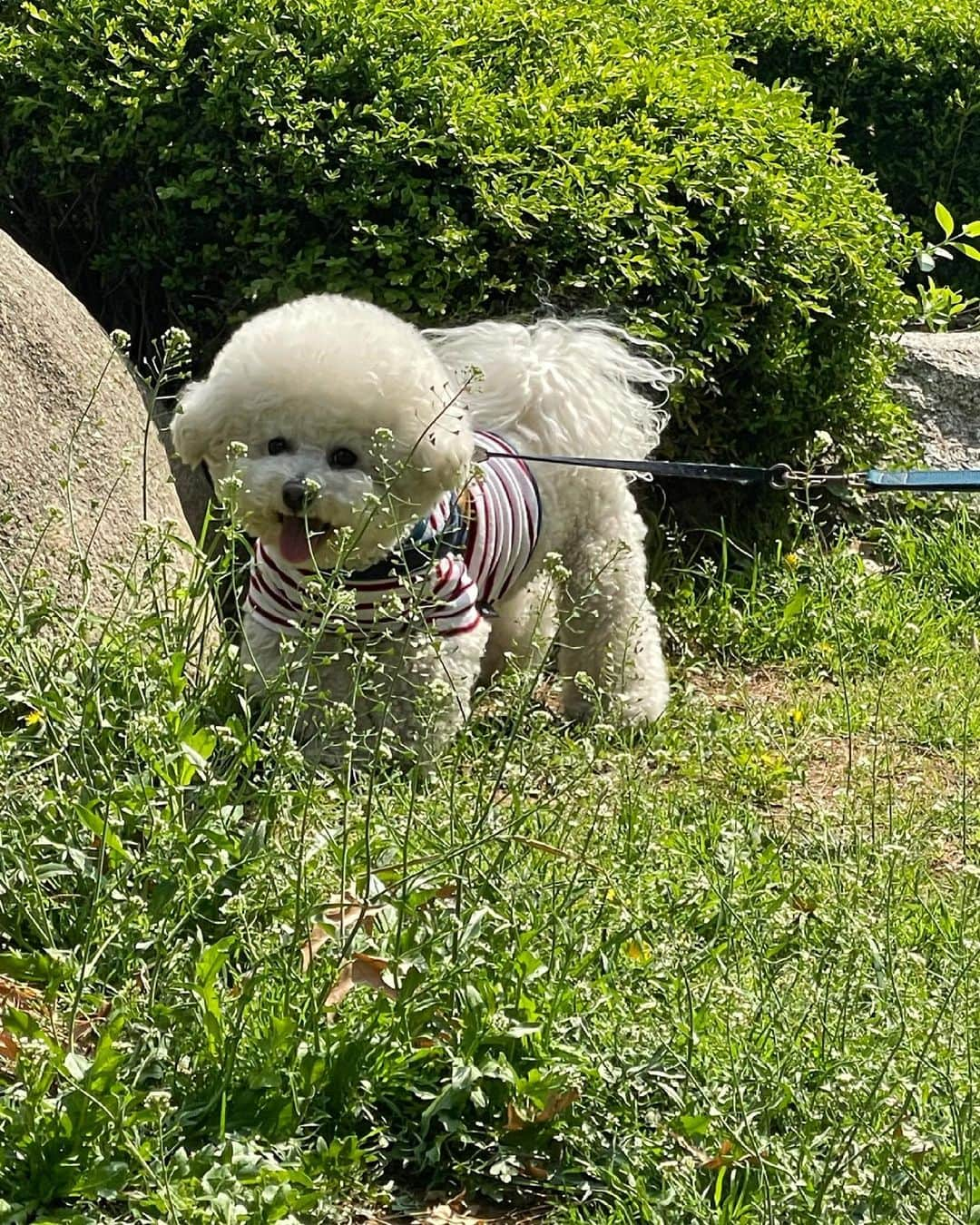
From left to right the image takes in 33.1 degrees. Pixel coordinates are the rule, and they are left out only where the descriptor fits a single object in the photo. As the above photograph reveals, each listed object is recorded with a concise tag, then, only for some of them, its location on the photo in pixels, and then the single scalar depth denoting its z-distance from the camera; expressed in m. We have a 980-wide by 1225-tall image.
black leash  3.38
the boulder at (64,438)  3.66
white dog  3.59
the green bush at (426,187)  4.66
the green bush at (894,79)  8.05
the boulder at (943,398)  6.06
